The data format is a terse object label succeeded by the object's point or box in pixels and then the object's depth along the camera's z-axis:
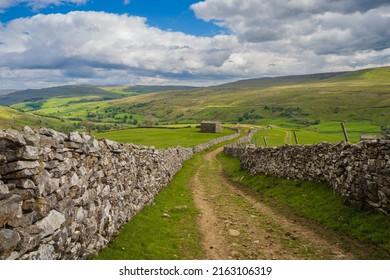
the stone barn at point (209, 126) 127.81
